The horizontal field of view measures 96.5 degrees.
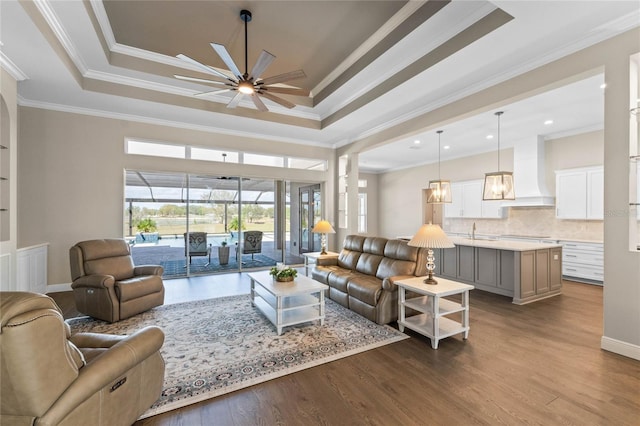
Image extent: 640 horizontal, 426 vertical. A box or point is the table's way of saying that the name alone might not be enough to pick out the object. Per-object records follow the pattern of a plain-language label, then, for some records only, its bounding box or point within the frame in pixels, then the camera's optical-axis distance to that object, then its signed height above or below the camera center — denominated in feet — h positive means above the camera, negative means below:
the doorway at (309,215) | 25.40 -0.27
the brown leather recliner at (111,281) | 11.54 -3.01
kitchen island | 14.71 -3.08
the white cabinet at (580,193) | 18.90 +1.35
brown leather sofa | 11.55 -2.99
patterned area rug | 7.67 -4.54
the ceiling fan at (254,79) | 9.53 +5.11
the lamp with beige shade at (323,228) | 17.31 -0.98
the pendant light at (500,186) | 16.48 +1.54
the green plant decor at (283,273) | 12.07 -2.63
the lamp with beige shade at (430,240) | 10.49 -1.05
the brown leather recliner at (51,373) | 3.82 -2.59
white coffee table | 10.65 -3.75
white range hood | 21.38 +2.87
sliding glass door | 19.17 -0.67
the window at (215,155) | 18.35 +4.10
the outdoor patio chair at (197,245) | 20.16 -2.38
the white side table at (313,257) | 16.72 -2.71
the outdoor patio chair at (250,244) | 21.98 -2.56
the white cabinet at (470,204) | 24.99 +0.77
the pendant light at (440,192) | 20.15 +1.44
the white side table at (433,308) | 9.69 -3.54
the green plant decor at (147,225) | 19.10 -0.92
